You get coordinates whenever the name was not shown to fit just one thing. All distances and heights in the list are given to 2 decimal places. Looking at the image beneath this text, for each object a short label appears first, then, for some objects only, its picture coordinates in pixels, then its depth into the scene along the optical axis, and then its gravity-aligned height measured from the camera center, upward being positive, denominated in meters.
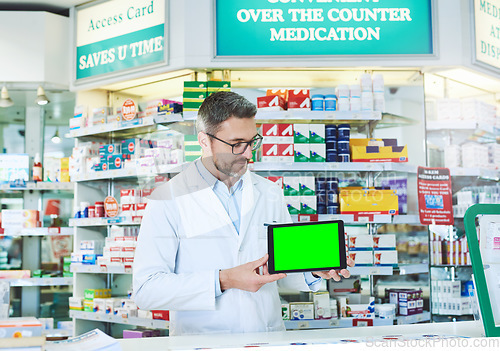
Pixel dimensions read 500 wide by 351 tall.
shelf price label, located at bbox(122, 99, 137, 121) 4.74 +0.97
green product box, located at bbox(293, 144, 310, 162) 4.26 +0.52
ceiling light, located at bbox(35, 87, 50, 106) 5.27 +1.21
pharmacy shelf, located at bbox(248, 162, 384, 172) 4.20 +0.41
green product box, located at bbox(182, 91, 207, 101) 4.33 +1.00
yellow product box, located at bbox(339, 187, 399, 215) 4.25 +0.13
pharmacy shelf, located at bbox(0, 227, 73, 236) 5.43 -0.10
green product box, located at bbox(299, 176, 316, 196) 4.27 +0.27
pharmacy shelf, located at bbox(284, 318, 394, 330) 4.13 -0.80
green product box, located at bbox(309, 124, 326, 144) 4.28 +0.67
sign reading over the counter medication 4.41 +1.53
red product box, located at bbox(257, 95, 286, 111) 4.30 +0.92
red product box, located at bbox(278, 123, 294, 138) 4.28 +0.68
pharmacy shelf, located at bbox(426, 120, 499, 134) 4.73 +0.80
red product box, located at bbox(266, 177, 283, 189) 4.22 +0.31
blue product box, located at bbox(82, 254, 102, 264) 4.93 -0.34
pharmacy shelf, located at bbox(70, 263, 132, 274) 4.58 -0.41
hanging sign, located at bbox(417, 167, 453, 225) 4.58 +0.18
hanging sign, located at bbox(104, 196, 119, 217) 4.87 +0.13
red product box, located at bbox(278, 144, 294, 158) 4.26 +0.54
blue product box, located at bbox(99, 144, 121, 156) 4.87 +0.64
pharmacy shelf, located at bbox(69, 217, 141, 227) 4.68 +0.00
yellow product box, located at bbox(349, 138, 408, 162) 4.29 +0.51
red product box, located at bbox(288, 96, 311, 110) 4.30 +0.92
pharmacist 2.12 -0.08
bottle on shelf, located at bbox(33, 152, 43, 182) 5.69 +0.55
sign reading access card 4.70 +1.68
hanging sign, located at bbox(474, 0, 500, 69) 4.60 +1.61
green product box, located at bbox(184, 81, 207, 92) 4.33 +1.07
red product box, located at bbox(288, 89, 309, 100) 4.30 +1.00
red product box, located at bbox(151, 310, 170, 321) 4.35 -0.76
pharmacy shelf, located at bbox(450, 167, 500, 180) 4.67 +0.39
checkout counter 1.71 -0.42
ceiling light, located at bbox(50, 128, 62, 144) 6.45 +0.98
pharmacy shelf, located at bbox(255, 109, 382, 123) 4.23 +0.81
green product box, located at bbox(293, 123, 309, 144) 4.28 +0.66
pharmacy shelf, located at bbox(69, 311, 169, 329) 4.38 -0.84
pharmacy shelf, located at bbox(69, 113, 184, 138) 4.38 +0.82
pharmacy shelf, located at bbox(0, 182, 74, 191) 5.60 +0.37
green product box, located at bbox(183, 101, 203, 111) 4.34 +0.91
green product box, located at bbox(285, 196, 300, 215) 4.23 +0.12
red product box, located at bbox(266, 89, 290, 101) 4.37 +1.01
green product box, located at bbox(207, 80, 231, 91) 4.33 +1.07
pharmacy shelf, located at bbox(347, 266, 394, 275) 4.16 -0.40
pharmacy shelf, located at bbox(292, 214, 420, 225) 4.23 +0.00
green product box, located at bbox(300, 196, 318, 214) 4.23 +0.11
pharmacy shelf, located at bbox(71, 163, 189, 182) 4.43 +0.41
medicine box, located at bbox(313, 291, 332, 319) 4.21 -0.68
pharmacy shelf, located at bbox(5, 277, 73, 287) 5.41 -0.59
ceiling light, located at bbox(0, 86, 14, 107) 5.27 +1.19
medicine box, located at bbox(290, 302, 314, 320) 4.18 -0.70
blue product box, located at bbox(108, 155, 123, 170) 4.79 +0.52
